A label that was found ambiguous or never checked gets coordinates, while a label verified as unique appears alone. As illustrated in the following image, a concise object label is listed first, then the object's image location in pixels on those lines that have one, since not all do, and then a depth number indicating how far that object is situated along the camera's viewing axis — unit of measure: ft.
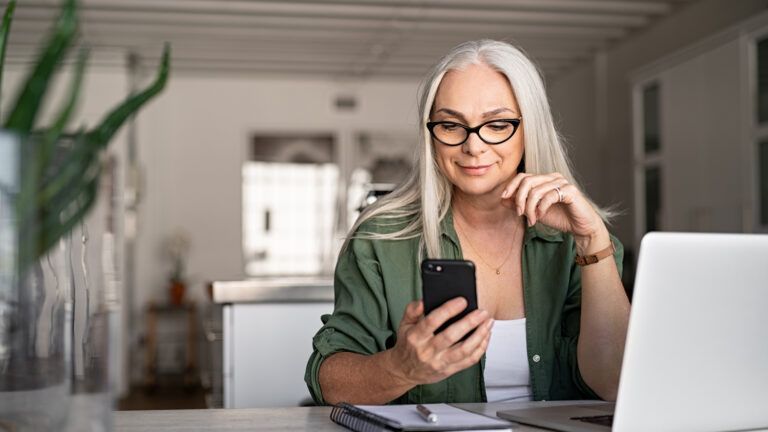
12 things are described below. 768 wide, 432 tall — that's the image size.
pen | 4.01
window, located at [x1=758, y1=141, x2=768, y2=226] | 15.61
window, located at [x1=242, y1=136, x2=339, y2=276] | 31.35
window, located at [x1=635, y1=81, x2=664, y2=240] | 19.44
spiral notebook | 3.94
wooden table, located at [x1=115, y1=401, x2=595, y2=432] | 4.30
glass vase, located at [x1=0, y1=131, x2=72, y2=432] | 2.77
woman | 5.53
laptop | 3.57
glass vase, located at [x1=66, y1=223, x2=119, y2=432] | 3.01
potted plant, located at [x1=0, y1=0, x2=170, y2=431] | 2.79
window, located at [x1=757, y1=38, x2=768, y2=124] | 15.44
